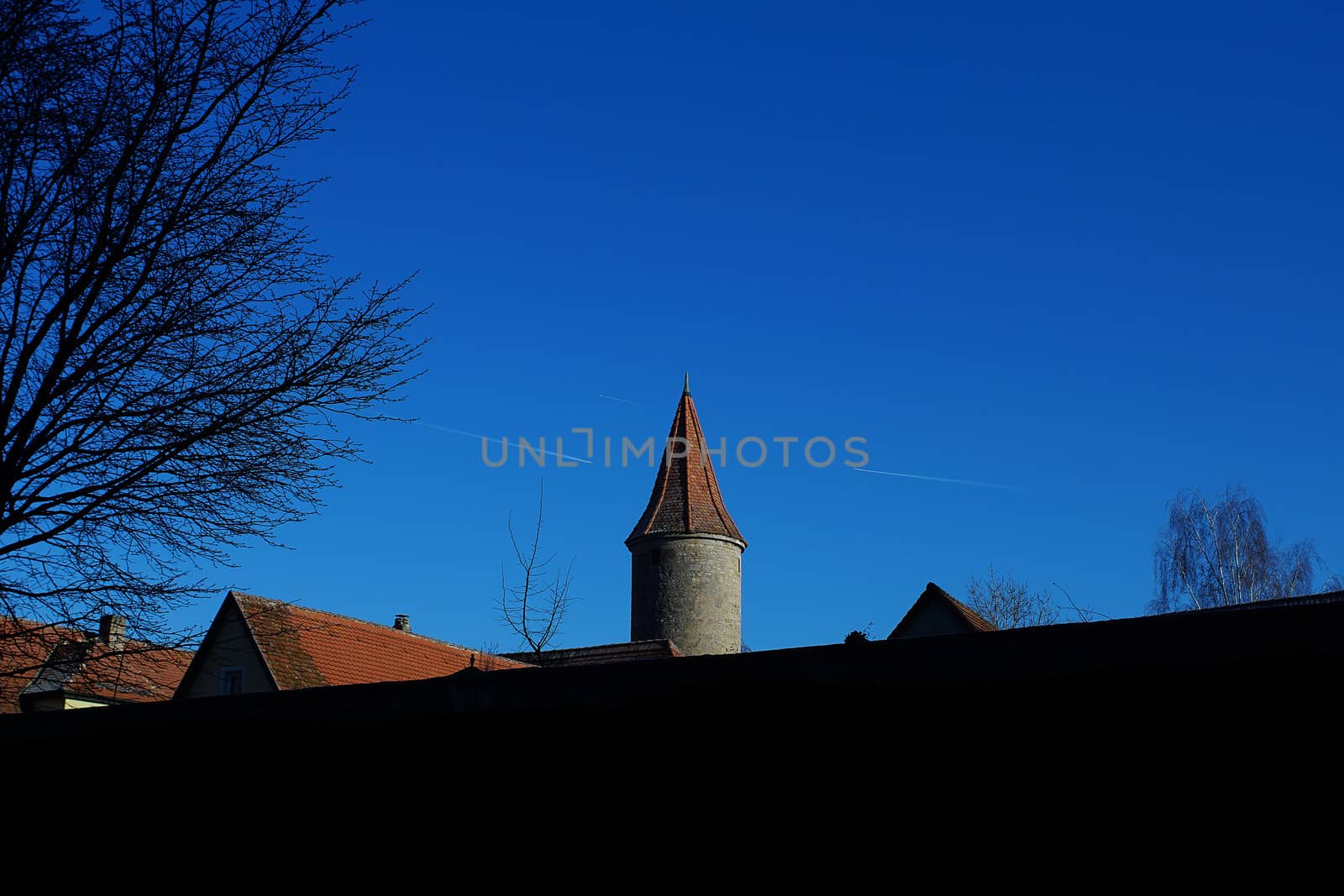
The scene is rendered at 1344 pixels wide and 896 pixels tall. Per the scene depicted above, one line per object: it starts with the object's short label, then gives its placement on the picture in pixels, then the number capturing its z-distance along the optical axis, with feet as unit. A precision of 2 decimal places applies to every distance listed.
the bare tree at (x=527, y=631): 102.06
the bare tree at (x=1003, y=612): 133.69
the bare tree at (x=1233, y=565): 110.11
